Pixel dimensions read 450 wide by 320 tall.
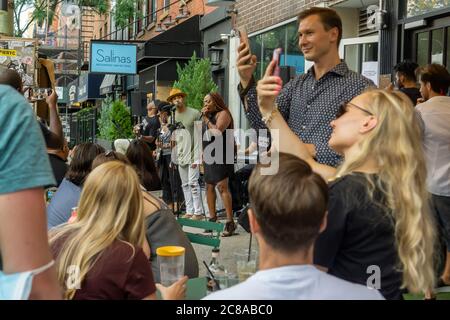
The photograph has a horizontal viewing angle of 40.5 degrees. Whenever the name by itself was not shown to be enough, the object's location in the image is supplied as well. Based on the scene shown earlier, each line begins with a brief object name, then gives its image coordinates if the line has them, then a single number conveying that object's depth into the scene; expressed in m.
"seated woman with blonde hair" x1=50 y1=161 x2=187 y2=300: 2.69
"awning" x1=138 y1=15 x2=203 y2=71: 15.44
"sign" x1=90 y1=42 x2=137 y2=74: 15.69
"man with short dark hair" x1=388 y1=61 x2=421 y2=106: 6.03
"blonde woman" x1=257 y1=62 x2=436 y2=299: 2.30
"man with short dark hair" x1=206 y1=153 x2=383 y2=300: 1.88
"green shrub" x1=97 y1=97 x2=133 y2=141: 17.80
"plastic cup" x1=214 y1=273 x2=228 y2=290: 2.88
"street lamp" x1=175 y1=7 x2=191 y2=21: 16.59
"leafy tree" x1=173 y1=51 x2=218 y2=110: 11.66
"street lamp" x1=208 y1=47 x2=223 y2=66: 13.83
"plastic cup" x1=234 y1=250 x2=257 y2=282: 2.84
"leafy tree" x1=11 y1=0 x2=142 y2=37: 21.53
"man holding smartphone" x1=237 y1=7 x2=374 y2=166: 3.42
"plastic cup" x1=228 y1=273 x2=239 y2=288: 2.88
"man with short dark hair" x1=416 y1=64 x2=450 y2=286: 5.41
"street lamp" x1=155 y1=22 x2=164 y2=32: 19.46
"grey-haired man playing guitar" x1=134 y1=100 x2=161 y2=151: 12.04
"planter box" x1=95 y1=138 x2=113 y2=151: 17.24
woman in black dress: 8.56
